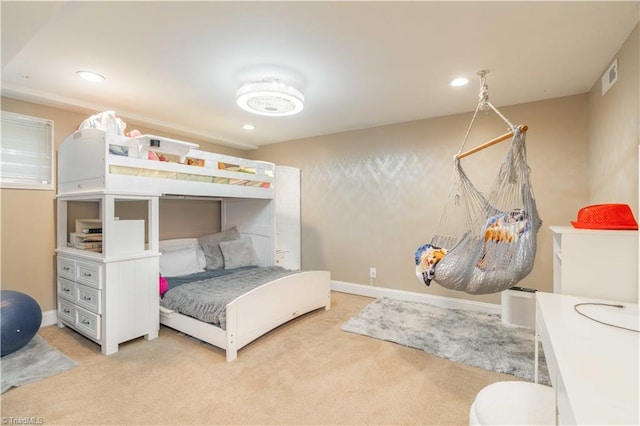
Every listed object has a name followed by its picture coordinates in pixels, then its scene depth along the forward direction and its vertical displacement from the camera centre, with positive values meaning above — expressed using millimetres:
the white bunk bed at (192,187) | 2293 +214
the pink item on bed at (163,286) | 2780 -765
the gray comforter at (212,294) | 2324 -770
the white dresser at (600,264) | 1349 -266
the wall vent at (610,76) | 2031 +1015
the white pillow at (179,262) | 3289 -635
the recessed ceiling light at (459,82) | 2430 +1128
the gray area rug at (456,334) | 2160 -1162
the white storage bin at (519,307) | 2734 -958
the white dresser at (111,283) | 2281 -639
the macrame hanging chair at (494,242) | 1863 -228
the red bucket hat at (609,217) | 1449 -39
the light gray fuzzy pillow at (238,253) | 3663 -588
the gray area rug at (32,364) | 1896 -1143
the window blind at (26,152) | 2602 +542
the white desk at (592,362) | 628 -435
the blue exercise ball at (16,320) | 2104 -867
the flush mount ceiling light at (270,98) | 2236 +942
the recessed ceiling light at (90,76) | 2289 +1103
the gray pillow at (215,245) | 3674 -486
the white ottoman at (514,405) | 1030 -756
